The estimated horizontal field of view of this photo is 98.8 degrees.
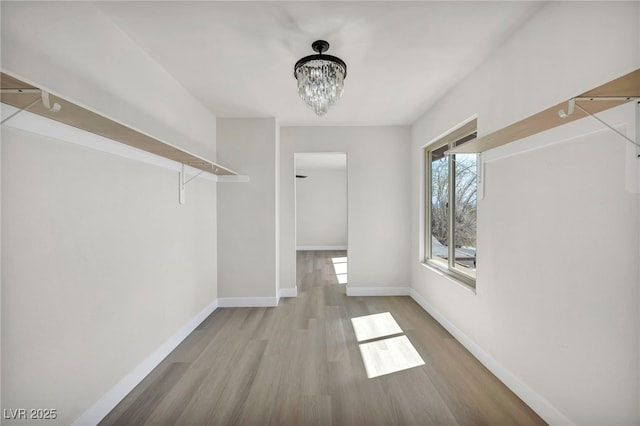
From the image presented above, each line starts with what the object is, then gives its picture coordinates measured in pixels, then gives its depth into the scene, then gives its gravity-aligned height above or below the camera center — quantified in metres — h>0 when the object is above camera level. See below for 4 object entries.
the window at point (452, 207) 2.71 +0.05
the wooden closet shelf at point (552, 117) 1.00 +0.47
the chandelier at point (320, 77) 1.88 +0.93
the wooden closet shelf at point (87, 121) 1.00 +0.46
